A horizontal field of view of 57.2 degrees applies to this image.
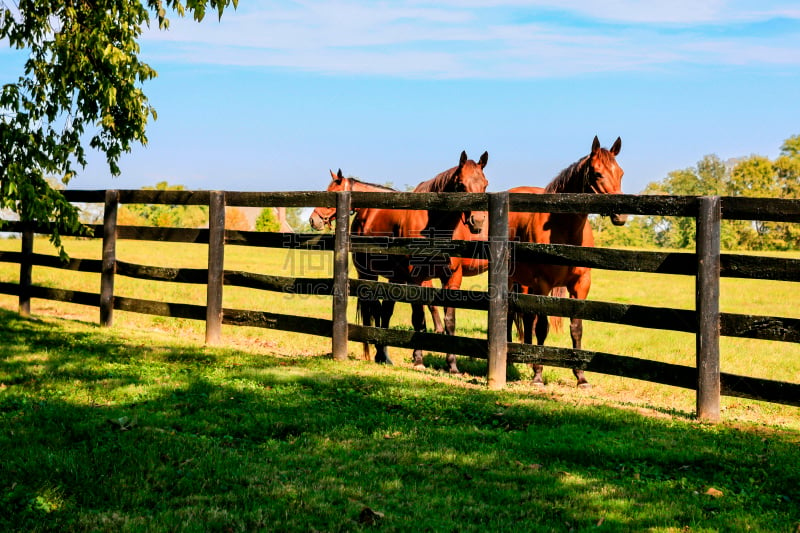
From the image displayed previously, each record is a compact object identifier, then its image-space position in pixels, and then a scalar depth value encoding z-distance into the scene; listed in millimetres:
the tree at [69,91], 8547
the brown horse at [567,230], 8305
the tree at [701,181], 87438
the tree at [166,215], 46072
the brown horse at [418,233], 9023
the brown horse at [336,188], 10828
